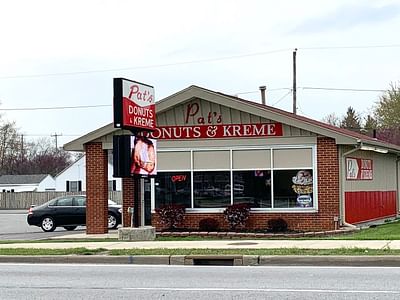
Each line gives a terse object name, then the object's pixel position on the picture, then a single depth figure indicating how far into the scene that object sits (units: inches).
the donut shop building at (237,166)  920.9
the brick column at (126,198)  1013.2
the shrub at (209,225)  948.0
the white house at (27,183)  3196.4
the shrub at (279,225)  923.1
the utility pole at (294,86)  1850.4
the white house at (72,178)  2893.7
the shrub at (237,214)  935.7
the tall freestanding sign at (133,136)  815.1
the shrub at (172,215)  961.5
